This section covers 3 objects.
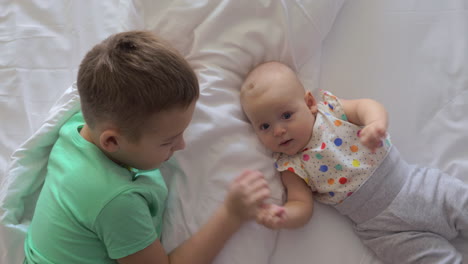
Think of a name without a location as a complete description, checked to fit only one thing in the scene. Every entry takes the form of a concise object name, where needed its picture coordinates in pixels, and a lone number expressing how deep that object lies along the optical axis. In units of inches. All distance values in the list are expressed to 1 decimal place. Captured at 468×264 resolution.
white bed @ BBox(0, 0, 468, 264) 38.5
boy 29.2
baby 37.4
